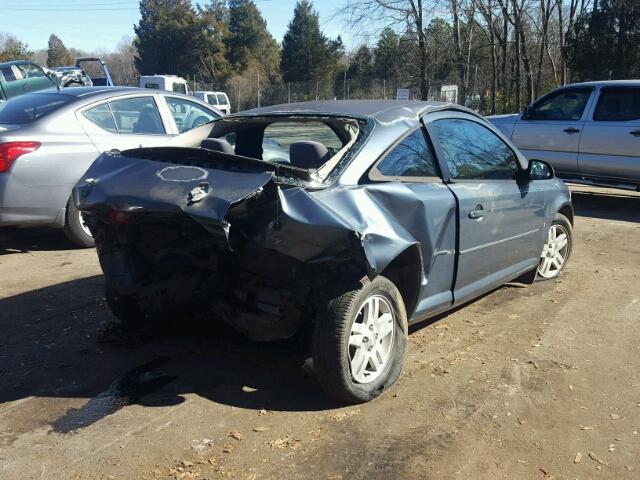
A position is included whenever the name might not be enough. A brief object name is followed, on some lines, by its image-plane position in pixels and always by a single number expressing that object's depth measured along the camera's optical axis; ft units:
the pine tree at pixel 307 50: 182.70
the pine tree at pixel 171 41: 198.29
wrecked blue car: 10.65
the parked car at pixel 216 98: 107.39
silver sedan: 20.53
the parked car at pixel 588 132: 31.89
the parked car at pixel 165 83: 111.45
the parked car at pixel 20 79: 55.47
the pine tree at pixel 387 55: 78.90
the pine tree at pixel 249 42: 202.18
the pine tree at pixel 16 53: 182.54
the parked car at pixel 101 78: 81.07
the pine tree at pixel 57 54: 319.92
